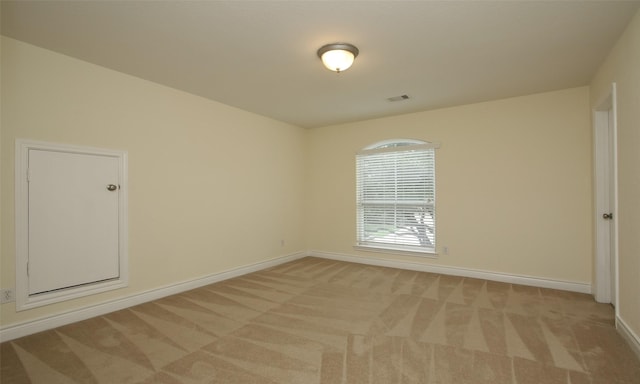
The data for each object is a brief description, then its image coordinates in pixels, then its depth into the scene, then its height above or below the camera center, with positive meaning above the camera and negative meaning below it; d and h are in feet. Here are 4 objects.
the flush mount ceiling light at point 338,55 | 8.74 +4.20
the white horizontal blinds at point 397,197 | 15.84 -0.20
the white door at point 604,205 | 10.66 -0.48
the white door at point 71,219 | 8.87 -0.76
